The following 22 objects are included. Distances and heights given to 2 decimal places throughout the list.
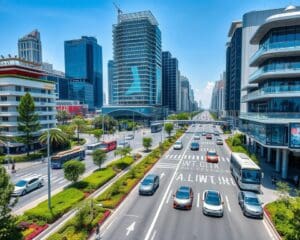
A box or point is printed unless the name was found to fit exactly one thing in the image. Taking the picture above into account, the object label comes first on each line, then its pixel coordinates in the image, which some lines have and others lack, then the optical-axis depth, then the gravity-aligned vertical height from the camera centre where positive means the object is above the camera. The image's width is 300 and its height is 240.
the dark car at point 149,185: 26.95 -9.57
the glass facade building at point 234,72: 112.69 +20.77
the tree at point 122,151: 41.38 -7.93
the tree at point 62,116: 118.66 -3.63
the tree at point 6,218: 14.33 -7.37
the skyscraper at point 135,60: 147.50 +33.40
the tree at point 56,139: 52.53 -7.20
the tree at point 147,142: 56.37 -8.41
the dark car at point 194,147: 59.44 -10.27
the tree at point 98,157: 36.09 -7.81
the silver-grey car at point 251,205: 21.23 -9.61
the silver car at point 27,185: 27.47 -9.93
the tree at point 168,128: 80.38 -6.90
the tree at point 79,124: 76.25 -5.12
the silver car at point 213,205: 21.30 -9.51
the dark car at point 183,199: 22.95 -9.57
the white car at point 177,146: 60.28 -10.24
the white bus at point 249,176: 27.28 -8.42
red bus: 56.25 -9.59
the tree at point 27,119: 50.25 -2.19
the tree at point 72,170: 28.70 -7.92
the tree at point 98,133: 69.45 -7.61
